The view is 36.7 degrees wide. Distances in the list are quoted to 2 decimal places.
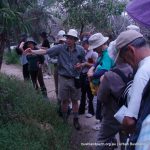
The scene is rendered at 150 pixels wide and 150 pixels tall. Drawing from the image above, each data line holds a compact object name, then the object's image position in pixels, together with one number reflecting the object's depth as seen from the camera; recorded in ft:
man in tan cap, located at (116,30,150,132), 4.96
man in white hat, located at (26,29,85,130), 12.24
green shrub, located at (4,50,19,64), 35.15
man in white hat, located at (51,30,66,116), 14.80
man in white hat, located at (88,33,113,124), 8.69
